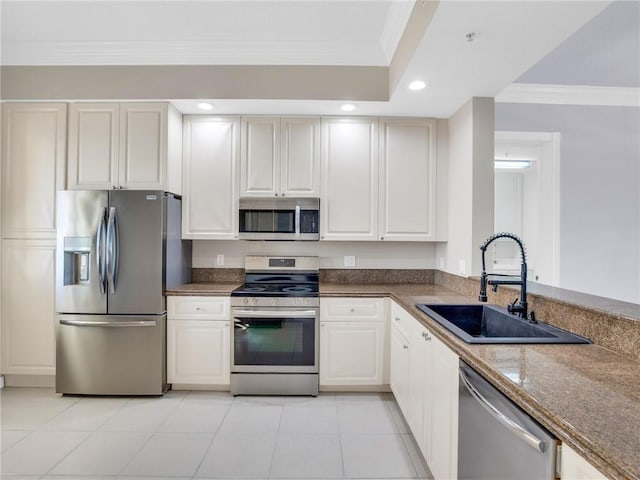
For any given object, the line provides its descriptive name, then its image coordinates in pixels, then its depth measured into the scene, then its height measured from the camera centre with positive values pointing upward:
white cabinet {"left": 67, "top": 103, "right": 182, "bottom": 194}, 2.94 +0.79
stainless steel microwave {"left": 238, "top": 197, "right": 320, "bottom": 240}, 3.14 +0.19
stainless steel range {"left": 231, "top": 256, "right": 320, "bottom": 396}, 2.87 -0.86
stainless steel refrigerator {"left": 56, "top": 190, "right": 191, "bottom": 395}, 2.80 -0.47
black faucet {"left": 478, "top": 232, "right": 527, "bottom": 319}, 1.75 -0.23
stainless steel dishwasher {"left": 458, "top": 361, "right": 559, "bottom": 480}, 0.91 -0.61
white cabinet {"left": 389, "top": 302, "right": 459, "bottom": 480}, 1.54 -0.82
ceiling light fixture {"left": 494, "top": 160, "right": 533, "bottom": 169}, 3.47 +0.79
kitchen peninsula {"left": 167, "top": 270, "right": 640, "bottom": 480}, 0.72 -0.42
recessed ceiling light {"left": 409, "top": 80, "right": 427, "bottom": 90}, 2.46 +1.13
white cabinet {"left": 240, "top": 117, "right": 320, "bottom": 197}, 3.16 +0.76
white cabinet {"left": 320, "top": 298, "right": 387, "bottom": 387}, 2.90 -0.92
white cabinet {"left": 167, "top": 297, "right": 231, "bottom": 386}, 2.91 -0.84
